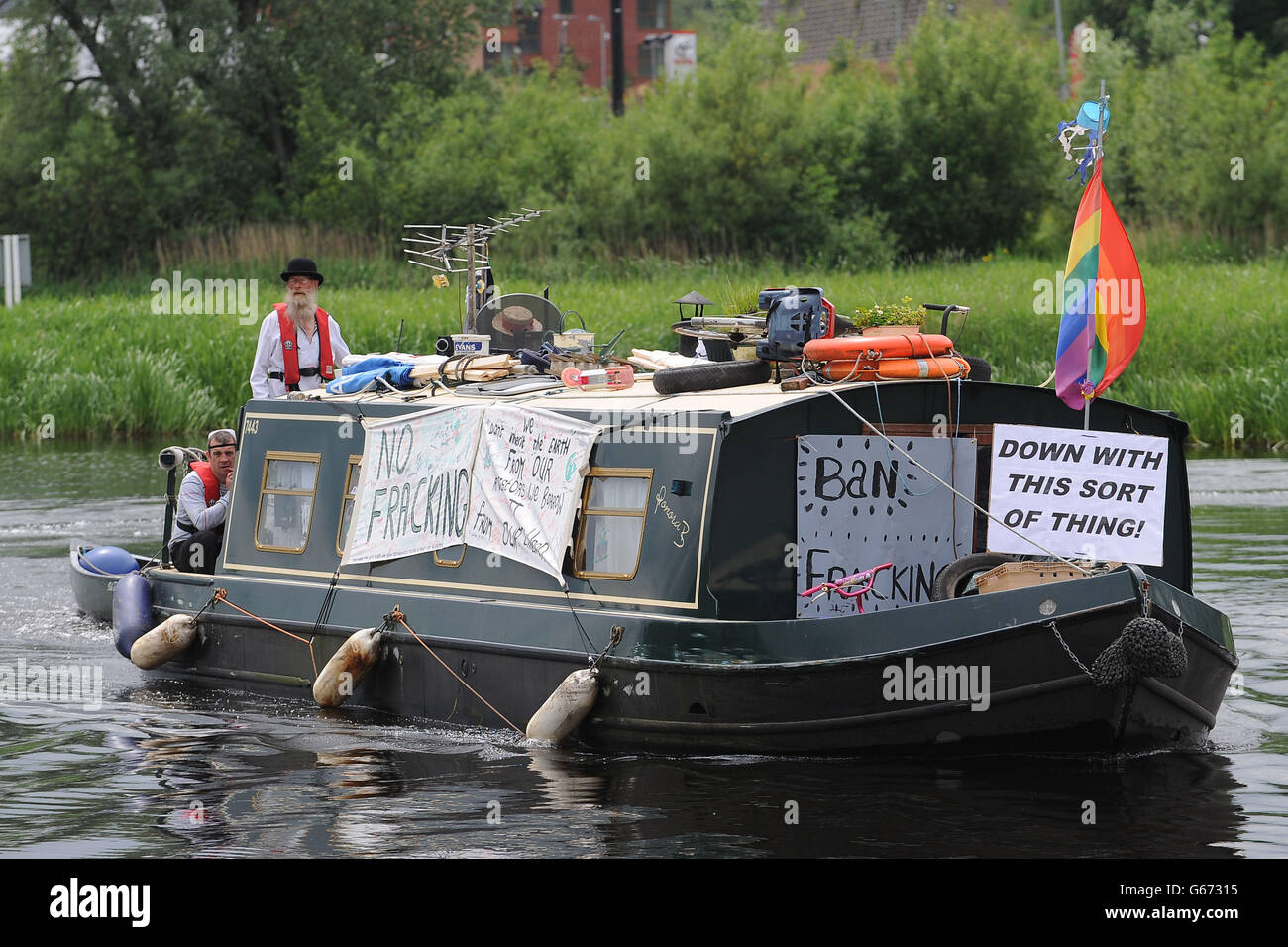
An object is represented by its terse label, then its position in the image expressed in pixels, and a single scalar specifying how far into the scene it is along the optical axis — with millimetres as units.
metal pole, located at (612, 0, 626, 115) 41531
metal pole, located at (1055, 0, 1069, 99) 45344
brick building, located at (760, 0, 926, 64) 67625
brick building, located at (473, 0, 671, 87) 72938
